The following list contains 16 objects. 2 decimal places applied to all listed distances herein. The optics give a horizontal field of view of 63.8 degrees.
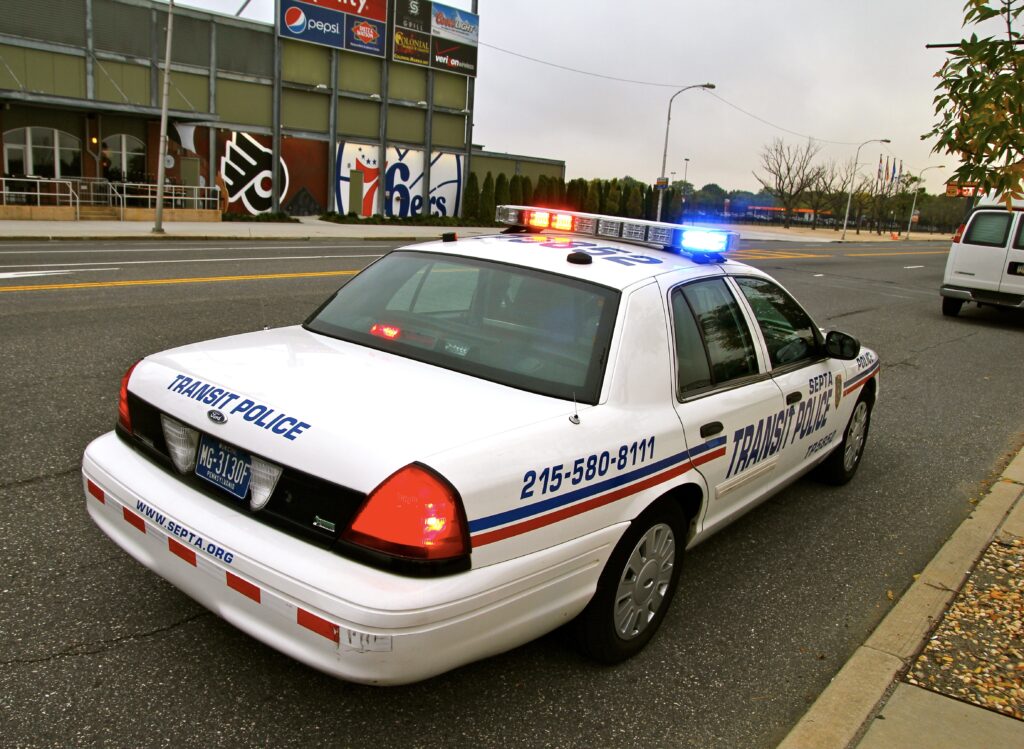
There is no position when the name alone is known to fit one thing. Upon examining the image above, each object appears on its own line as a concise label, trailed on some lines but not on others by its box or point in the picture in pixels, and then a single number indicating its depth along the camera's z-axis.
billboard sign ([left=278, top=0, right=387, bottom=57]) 33.25
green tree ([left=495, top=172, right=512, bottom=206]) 38.81
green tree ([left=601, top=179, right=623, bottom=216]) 44.50
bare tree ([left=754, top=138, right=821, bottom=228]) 75.38
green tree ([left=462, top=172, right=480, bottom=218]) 38.47
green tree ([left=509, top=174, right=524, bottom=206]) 39.75
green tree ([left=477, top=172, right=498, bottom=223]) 38.81
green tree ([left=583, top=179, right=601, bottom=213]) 43.66
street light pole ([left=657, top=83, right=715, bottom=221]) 44.16
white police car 2.41
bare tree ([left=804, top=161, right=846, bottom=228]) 76.39
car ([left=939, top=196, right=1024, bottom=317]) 13.52
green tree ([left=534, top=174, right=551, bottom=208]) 41.38
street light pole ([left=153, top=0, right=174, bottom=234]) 21.77
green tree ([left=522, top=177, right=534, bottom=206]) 40.28
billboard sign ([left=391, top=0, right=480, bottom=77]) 36.38
